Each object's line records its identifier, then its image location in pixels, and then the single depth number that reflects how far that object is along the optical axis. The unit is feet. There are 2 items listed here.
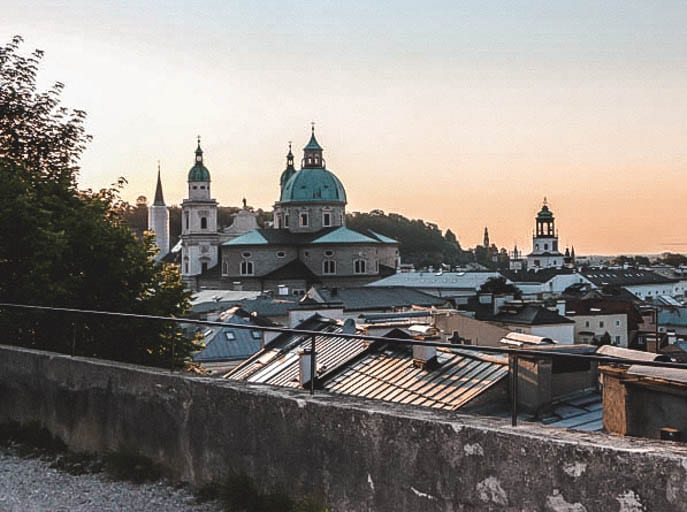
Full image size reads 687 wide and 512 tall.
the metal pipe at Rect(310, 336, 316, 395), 17.35
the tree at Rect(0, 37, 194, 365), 33.40
